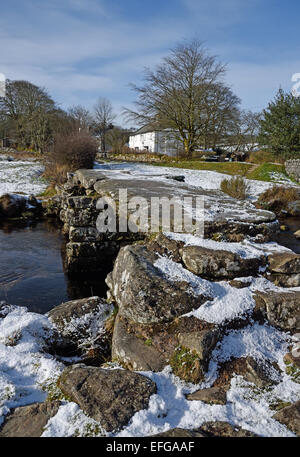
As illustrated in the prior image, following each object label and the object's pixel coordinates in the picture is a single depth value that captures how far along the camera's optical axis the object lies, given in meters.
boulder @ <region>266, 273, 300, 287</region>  3.27
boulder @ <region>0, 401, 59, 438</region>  1.88
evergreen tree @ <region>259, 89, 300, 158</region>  19.47
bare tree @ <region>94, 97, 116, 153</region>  41.20
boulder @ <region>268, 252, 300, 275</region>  3.31
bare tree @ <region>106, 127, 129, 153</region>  36.68
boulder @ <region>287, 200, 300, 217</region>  12.05
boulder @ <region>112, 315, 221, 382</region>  2.44
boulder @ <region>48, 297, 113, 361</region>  3.21
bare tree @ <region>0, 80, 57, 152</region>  31.31
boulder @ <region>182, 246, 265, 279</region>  3.30
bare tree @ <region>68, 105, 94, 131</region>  38.18
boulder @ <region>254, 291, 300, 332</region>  2.90
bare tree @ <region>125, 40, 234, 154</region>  23.34
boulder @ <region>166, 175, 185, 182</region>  10.76
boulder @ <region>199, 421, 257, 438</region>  1.84
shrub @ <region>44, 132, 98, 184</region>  14.62
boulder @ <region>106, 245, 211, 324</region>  2.84
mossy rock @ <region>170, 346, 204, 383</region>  2.37
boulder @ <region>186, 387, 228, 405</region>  2.13
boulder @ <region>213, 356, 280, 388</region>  2.35
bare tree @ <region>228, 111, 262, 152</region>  29.58
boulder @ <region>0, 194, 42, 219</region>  11.14
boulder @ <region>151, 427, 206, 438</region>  1.82
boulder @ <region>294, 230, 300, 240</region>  8.53
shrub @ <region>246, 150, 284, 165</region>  21.24
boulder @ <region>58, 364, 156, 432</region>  1.96
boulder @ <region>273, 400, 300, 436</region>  1.90
